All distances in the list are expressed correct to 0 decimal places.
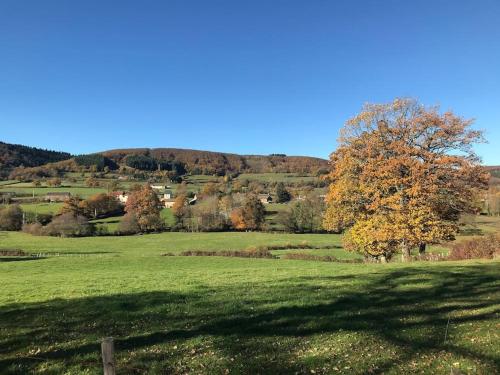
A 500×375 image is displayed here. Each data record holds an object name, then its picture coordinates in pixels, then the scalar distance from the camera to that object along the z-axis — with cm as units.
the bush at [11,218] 10112
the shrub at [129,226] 9850
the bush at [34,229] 9328
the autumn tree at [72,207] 10706
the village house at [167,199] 14496
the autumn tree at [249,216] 10656
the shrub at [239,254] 4750
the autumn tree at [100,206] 11644
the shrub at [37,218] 10276
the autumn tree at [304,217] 9856
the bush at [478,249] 3179
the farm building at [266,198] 14475
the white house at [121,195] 13692
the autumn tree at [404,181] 2989
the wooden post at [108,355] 536
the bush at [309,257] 4271
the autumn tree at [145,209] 10188
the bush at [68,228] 9288
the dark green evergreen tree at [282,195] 14550
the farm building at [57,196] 12716
